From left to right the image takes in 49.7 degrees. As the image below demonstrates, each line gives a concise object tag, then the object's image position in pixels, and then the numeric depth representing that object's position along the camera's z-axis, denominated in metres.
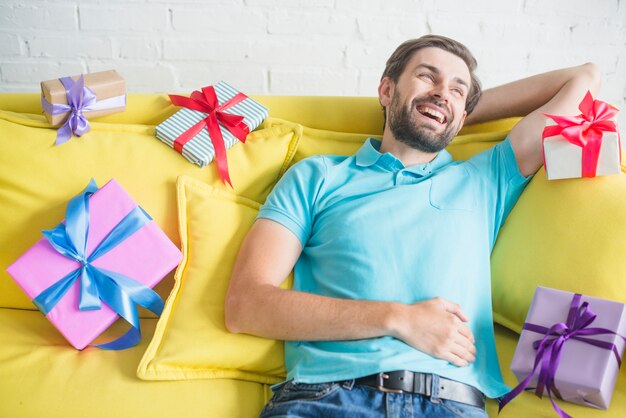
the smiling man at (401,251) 1.34
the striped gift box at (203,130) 1.71
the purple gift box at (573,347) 1.26
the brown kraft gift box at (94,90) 1.70
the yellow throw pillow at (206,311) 1.45
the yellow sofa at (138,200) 1.38
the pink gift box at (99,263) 1.53
